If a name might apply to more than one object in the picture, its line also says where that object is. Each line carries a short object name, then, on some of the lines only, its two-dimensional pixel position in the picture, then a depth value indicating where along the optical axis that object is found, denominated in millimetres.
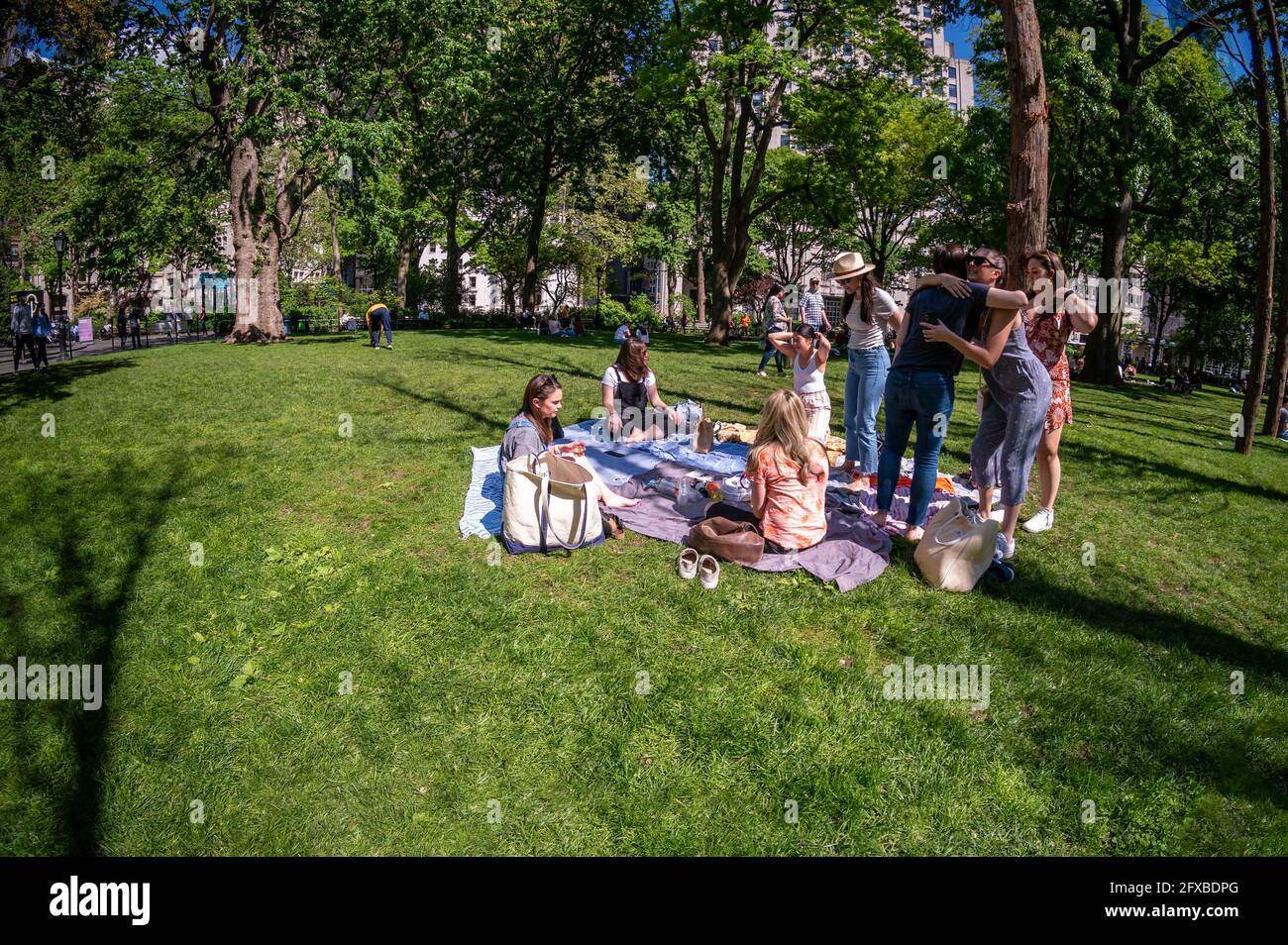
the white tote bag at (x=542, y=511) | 5480
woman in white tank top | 7484
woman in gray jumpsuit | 5016
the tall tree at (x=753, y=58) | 21219
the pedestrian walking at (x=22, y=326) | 17469
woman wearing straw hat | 6984
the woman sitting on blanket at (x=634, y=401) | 8984
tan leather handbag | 5340
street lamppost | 20812
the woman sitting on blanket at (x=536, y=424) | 6016
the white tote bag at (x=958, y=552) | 5027
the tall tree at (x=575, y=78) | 27891
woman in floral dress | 5547
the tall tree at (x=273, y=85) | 20078
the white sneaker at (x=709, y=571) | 5047
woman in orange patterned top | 5383
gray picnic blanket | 5285
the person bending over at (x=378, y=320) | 20000
